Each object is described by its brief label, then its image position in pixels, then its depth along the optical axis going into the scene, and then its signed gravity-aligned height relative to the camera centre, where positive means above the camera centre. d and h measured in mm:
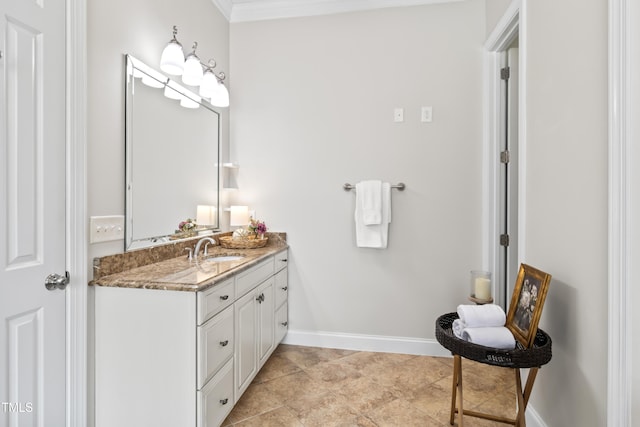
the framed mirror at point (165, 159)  1693 +328
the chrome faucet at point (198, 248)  2071 -227
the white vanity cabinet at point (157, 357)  1378 -618
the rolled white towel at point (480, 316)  1416 -445
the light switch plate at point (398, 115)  2527 +751
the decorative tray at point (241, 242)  2426 -218
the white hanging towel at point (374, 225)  2482 -90
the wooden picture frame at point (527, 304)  1295 -383
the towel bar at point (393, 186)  2510 +206
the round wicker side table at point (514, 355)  1224 -539
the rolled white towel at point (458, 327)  1444 -507
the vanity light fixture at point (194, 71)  1854 +871
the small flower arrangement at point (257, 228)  2533 -117
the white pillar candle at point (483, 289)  2182 -501
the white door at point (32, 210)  1128 +8
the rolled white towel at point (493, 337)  1290 -491
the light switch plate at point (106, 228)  1447 -71
